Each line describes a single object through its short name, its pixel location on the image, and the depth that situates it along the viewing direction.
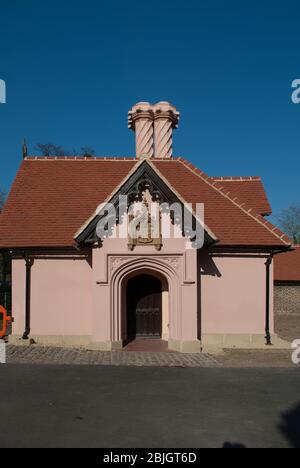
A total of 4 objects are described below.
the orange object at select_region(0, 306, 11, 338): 13.38
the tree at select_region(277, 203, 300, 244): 60.81
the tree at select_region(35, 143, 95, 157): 45.34
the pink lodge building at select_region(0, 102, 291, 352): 13.93
